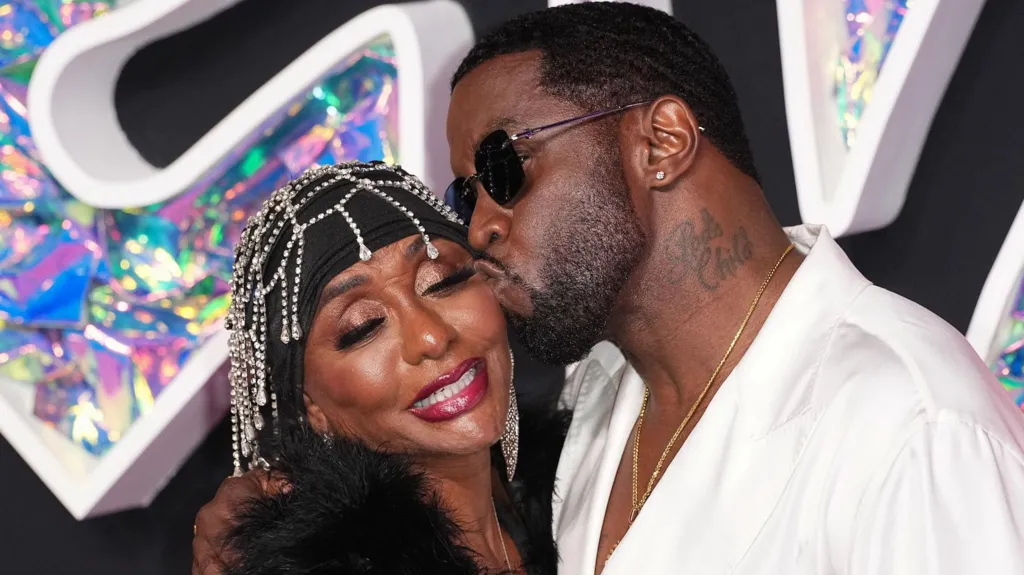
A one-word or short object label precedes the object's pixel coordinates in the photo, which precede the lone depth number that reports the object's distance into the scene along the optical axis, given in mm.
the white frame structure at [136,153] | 2721
